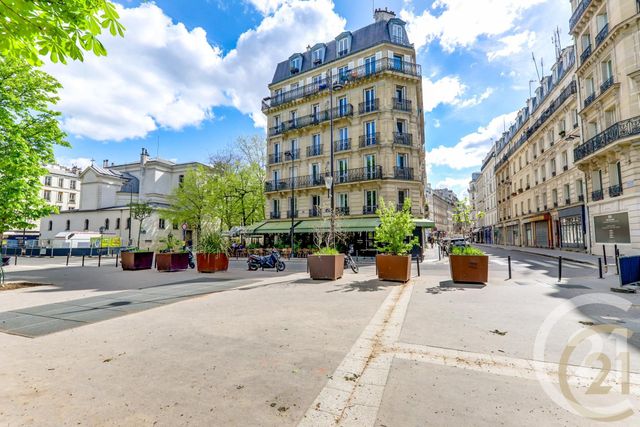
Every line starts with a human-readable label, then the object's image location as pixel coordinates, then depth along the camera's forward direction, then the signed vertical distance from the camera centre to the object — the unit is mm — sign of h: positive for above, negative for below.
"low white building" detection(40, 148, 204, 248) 38281 +5279
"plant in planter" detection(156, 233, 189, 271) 13070 -956
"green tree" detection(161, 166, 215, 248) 33094 +4309
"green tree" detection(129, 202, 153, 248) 30031 +2985
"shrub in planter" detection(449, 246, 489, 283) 8797 -933
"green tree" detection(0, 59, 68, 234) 7879 +2868
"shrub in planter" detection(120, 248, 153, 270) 13914 -1031
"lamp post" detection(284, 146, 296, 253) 26766 +7898
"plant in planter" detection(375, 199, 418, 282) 9281 -370
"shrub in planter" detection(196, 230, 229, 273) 12539 -672
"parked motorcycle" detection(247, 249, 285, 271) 13961 -1196
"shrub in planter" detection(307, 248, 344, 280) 9938 -975
